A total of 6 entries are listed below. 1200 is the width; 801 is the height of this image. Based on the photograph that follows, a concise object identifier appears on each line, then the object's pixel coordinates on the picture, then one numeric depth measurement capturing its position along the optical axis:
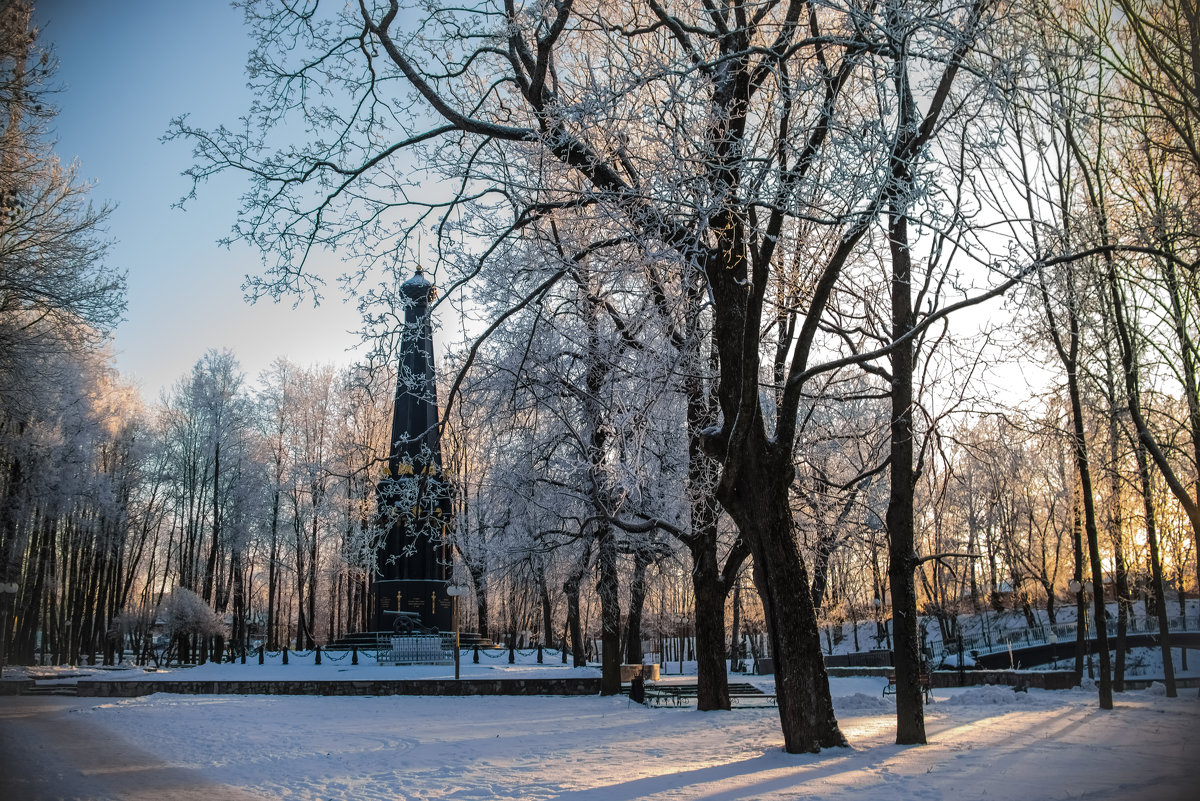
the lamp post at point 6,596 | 22.30
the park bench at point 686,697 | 16.16
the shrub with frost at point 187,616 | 31.06
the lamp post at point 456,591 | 19.59
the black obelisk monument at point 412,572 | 27.61
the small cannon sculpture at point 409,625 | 28.53
